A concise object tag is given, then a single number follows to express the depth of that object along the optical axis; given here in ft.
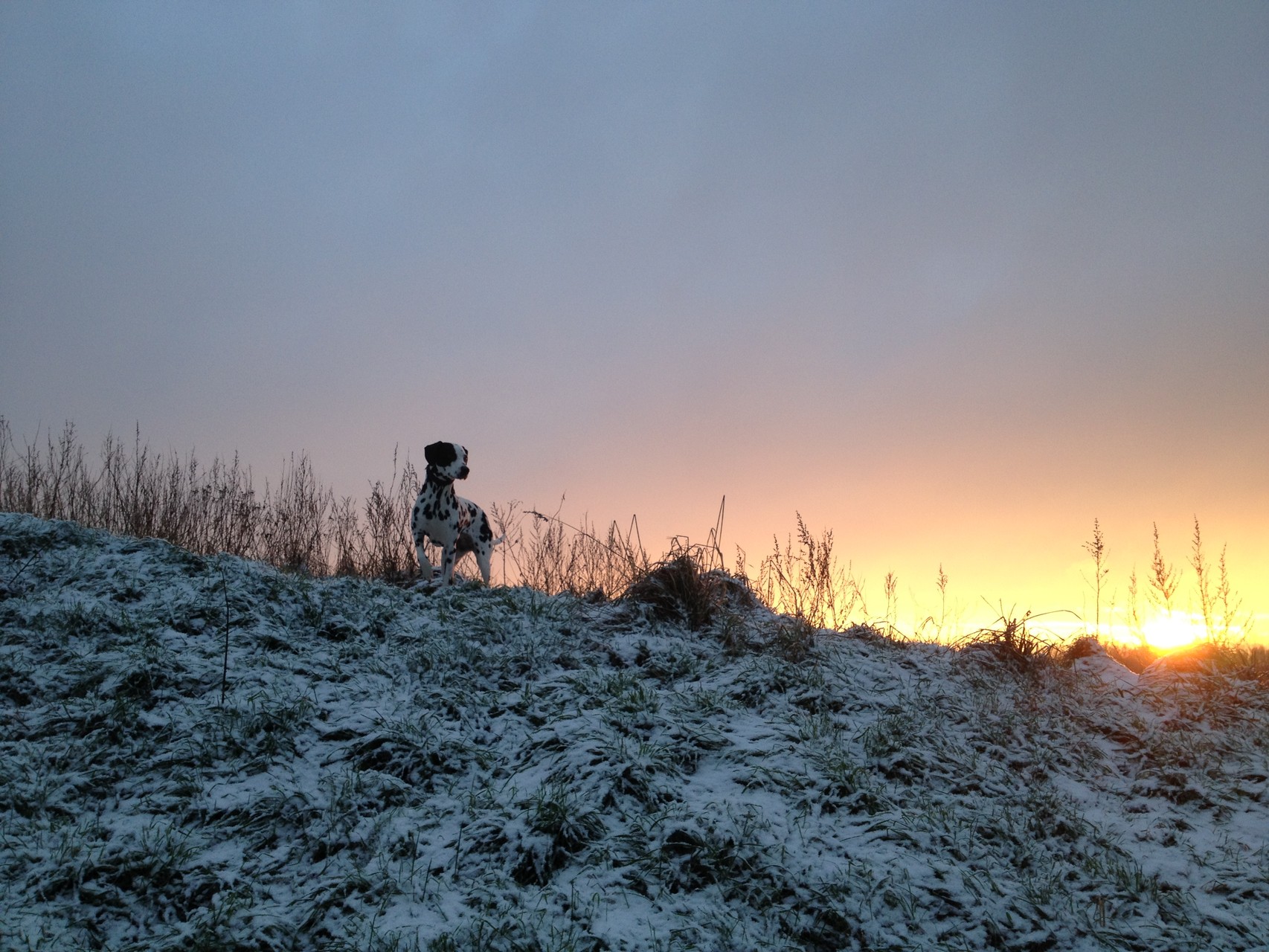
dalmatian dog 27.07
